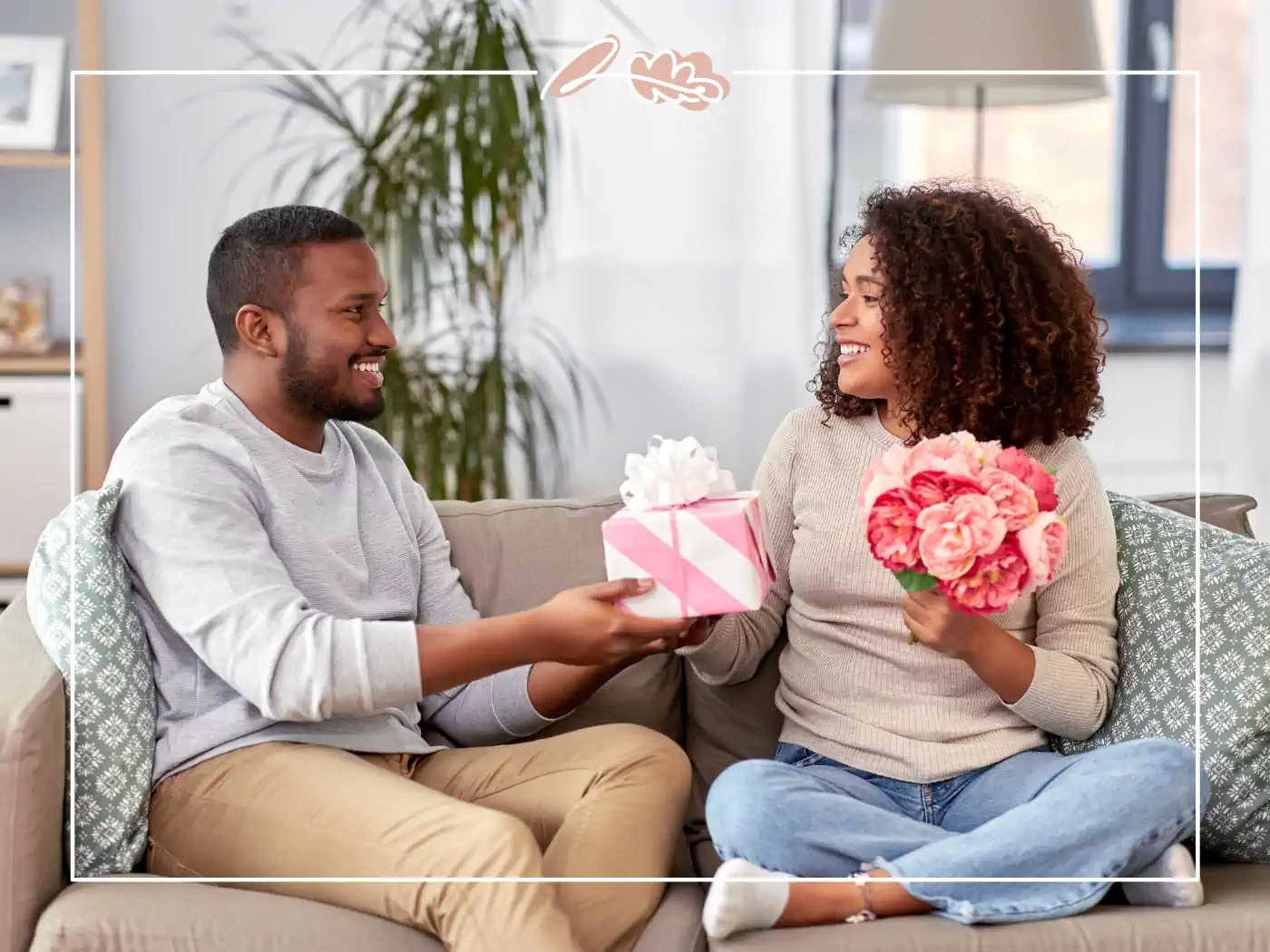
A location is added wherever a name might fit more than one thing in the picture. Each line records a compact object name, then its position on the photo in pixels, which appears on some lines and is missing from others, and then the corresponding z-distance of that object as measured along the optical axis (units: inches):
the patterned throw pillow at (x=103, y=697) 139.1
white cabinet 164.2
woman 139.9
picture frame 178.5
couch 136.3
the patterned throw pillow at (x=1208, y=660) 141.7
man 137.3
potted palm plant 145.1
